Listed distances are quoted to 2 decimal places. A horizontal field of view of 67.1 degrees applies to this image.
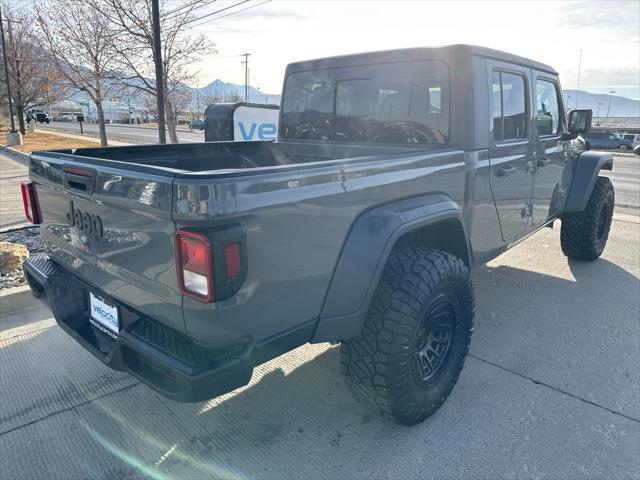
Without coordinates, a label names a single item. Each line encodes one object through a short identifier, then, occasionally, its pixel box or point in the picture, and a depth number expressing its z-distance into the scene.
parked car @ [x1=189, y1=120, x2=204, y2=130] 52.26
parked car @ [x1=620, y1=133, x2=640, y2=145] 30.72
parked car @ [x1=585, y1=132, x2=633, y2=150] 30.62
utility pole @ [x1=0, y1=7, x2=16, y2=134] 22.84
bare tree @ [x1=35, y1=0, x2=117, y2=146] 12.82
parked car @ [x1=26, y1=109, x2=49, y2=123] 56.97
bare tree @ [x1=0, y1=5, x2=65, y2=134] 23.89
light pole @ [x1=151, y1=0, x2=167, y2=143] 9.97
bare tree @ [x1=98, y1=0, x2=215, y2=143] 11.86
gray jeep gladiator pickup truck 1.76
